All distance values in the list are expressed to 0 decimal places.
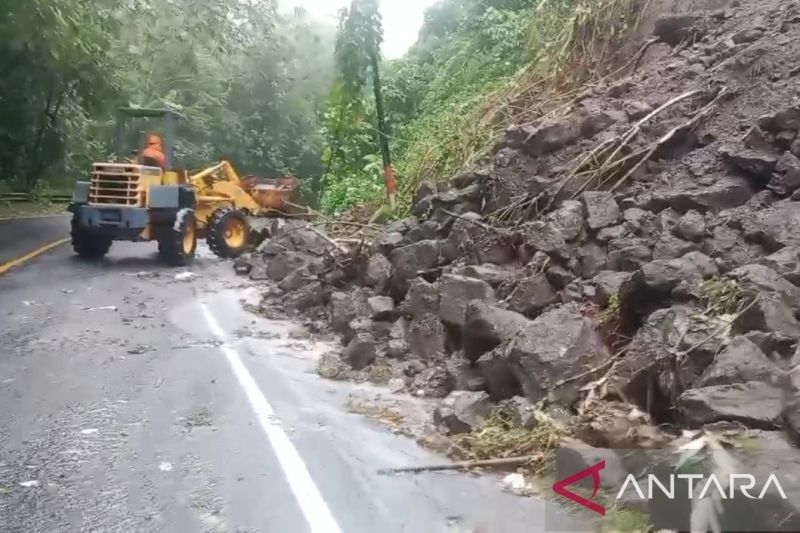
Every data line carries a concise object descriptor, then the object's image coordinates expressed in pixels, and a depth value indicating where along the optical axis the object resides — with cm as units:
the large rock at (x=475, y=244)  1012
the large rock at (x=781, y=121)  855
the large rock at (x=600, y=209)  917
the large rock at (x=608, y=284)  795
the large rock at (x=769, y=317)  617
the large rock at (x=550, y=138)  1109
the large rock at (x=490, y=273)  931
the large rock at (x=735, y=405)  513
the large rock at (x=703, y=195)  852
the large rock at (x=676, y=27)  1206
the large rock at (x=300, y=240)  1531
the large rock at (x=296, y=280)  1344
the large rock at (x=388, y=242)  1215
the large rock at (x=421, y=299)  980
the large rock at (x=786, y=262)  670
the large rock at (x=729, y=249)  737
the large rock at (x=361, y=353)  930
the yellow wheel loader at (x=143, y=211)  1669
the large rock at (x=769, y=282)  643
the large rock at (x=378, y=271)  1172
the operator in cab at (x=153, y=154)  1775
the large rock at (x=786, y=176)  804
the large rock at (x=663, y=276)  723
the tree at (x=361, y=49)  1958
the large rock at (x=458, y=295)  896
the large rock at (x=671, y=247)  785
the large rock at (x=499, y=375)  739
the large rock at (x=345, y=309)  1110
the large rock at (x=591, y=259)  878
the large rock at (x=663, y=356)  620
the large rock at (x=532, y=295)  873
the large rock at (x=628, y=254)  820
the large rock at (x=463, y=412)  679
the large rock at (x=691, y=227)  796
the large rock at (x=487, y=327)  805
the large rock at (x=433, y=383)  831
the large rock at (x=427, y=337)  925
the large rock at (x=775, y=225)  729
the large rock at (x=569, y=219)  924
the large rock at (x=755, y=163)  849
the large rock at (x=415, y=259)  1098
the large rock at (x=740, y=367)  562
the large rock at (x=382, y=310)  1050
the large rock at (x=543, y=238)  914
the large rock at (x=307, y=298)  1260
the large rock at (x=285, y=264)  1484
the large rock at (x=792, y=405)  475
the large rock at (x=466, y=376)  788
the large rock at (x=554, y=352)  696
